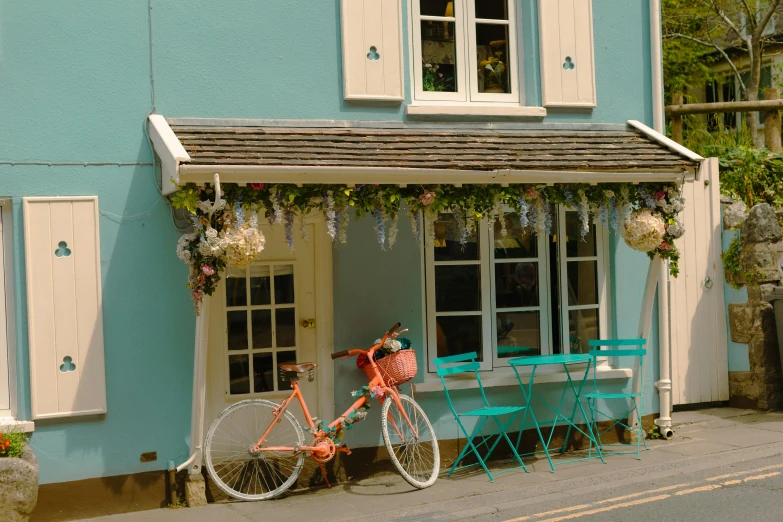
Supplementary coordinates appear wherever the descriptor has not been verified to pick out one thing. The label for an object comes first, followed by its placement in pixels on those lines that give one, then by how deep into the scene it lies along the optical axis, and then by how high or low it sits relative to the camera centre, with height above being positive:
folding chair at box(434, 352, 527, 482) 8.25 -1.43
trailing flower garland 7.11 +0.36
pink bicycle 7.75 -1.60
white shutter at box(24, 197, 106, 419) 7.30 -0.34
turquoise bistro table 8.63 -1.29
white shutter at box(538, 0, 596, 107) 9.18 +1.93
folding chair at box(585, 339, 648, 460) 8.90 -1.48
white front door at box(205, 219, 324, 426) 8.26 -0.61
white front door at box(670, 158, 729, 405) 10.57 -0.70
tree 18.19 +4.25
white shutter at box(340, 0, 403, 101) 8.43 +1.86
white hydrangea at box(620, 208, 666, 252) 8.46 +0.14
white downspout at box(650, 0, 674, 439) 9.62 -0.43
